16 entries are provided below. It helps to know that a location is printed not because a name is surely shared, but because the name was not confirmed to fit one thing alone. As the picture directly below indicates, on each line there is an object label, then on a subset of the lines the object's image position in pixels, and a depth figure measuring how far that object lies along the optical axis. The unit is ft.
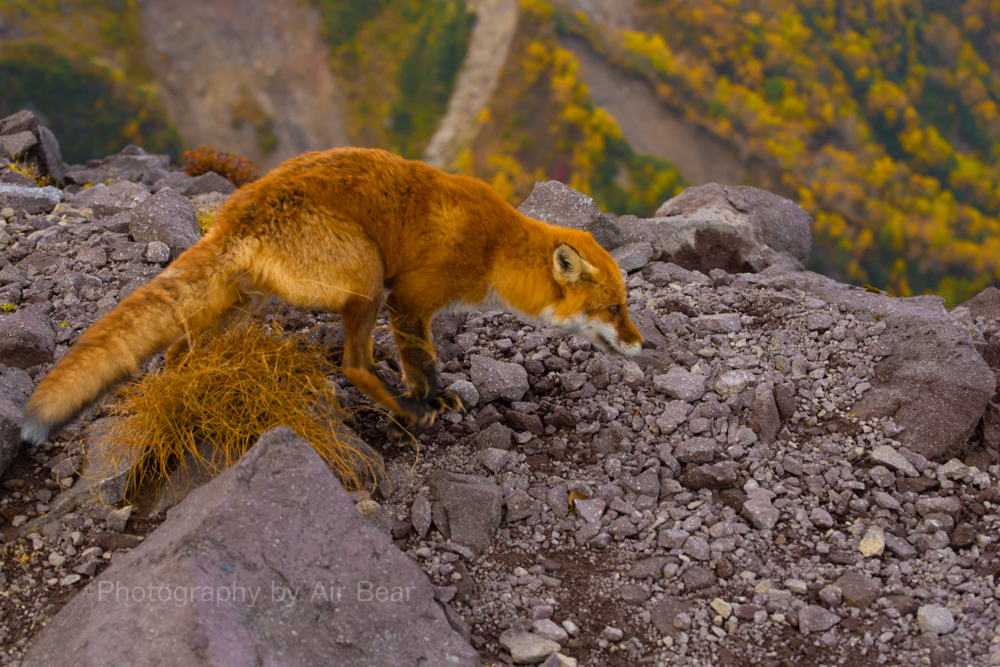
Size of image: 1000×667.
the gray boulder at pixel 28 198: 24.85
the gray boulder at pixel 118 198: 24.99
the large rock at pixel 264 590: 9.00
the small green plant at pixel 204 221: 25.61
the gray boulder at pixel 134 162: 44.17
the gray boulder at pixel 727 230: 29.01
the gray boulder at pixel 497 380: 18.60
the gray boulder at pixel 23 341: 16.87
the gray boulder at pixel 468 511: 14.12
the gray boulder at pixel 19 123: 36.96
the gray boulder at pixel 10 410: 13.30
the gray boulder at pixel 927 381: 16.69
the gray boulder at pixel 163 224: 22.66
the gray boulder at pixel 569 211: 26.43
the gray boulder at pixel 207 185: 33.60
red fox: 12.33
